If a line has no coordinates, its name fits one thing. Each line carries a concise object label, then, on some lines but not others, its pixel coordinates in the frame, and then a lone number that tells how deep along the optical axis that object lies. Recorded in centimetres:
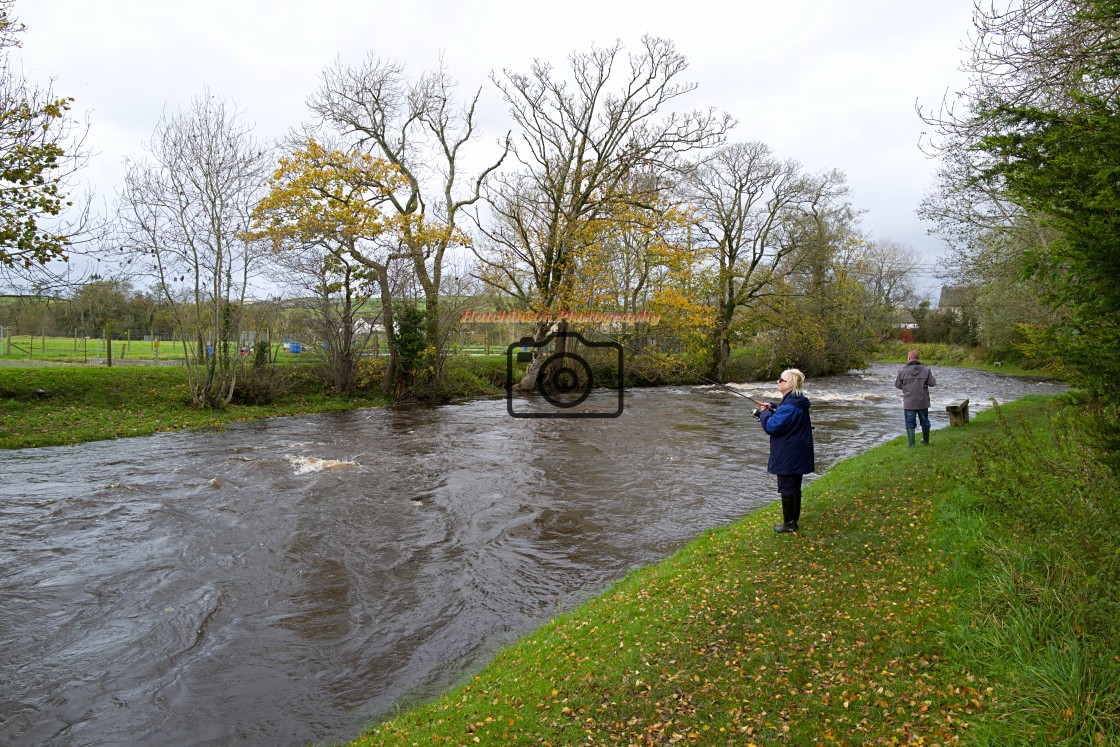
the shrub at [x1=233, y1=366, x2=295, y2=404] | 2308
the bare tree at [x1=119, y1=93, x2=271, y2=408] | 1978
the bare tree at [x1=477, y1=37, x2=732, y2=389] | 3019
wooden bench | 1588
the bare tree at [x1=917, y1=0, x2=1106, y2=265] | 823
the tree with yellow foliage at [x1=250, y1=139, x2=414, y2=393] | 2344
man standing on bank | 1320
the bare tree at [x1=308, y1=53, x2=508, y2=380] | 2633
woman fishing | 797
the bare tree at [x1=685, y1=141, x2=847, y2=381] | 3891
